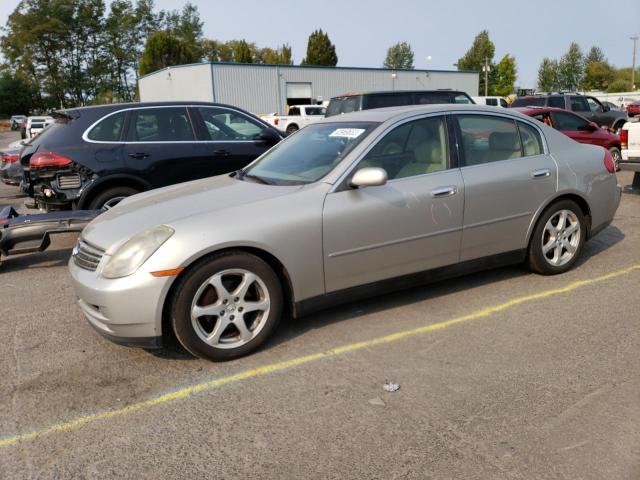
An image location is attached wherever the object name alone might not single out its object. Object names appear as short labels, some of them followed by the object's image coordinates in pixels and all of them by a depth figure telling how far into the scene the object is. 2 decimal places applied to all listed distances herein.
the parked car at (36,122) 36.47
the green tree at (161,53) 66.31
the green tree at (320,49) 78.44
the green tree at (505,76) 73.69
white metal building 38.78
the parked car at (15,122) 62.33
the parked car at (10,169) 10.27
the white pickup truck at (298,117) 28.83
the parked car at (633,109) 30.73
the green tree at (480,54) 79.38
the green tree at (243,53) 74.56
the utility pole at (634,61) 72.06
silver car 3.44
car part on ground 5.33
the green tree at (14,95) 79.94
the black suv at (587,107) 17.59
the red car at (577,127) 11.25
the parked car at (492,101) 28.33
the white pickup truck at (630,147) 8.85
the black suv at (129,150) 6.43
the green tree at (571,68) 80.00
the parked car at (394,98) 13.20
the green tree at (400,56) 104.31
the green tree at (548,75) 80.94
